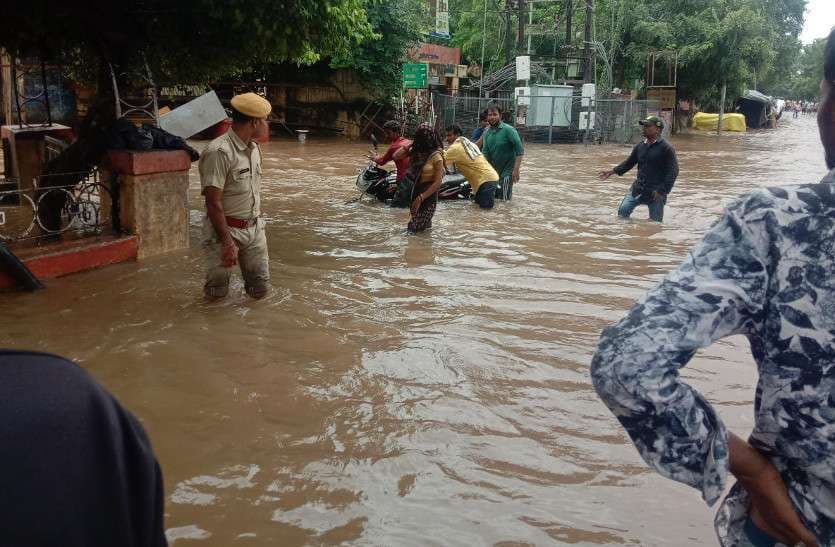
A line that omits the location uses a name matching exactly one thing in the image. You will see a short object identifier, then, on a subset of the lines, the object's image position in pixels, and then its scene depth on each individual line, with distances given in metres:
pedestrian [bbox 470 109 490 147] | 12.71
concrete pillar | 7.34
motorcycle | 11.75
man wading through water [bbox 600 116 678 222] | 9.91
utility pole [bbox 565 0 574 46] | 28.33
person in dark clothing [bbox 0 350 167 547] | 0.88
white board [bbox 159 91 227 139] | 10.04
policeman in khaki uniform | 5.57
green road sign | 22.94
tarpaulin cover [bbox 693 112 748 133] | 38.84
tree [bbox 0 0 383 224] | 7.44
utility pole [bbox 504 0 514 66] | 29.48
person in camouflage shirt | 1.34
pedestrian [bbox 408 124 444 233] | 9.16
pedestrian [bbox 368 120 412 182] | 10.12
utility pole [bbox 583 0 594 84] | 25.75
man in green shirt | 11.71
